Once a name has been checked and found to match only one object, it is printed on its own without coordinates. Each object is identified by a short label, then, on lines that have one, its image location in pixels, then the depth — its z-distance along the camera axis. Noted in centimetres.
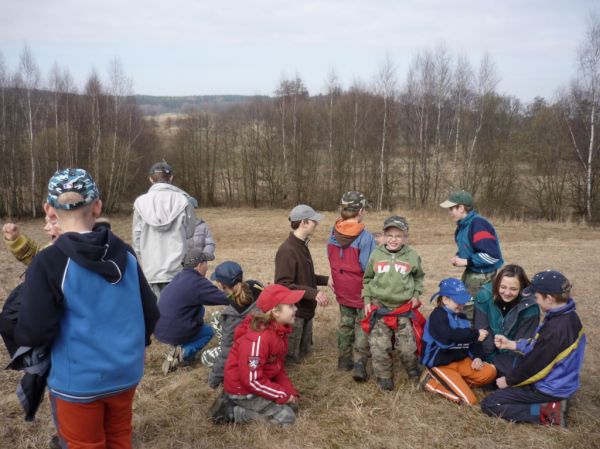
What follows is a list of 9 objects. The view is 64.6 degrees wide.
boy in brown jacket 465
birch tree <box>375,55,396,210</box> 2602
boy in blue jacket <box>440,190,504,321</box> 473
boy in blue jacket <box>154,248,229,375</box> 460
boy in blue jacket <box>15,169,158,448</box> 211
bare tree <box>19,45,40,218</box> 2150
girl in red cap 363
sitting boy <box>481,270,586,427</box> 366
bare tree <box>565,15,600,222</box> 2011
